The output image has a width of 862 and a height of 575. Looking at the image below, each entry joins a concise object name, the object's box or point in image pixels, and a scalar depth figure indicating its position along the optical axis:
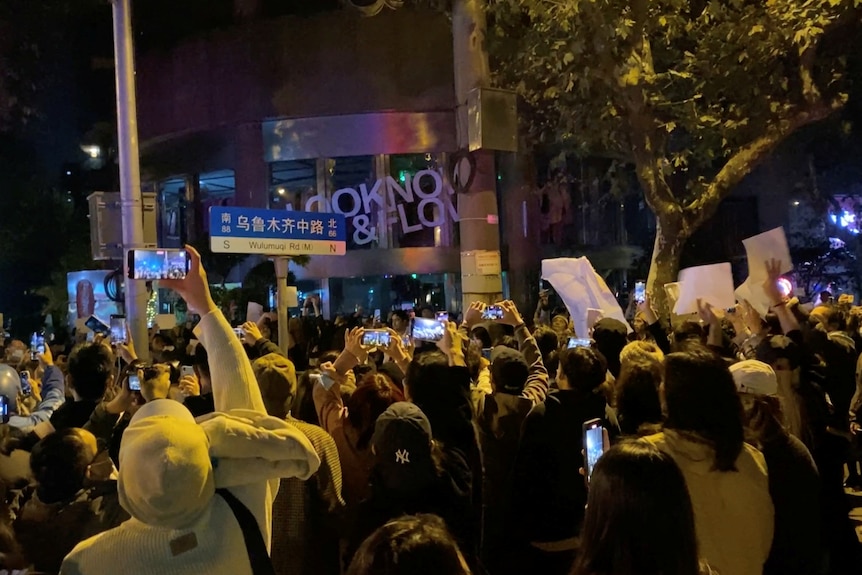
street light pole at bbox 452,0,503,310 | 10.45
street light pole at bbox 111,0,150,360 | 9.33
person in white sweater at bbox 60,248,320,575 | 2.02
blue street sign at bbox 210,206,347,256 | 7.38
